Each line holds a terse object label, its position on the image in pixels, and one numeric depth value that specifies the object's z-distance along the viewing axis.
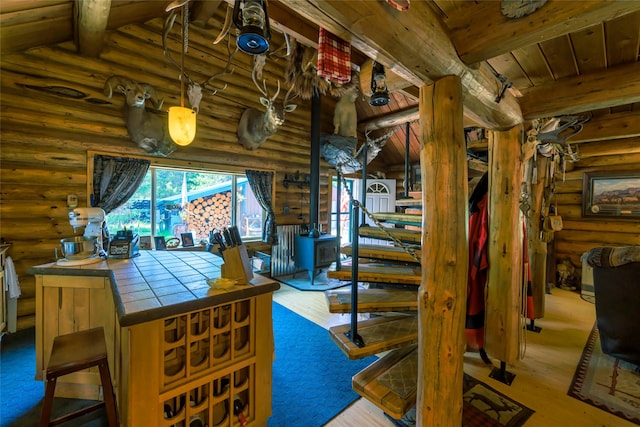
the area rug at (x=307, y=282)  4.79
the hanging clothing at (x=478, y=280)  2.58
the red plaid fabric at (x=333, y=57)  1.43
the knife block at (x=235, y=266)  1.66
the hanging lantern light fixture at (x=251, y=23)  1.38
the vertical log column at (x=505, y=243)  2.39
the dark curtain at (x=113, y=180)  3.40
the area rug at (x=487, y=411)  1.87
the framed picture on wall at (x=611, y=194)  4.57
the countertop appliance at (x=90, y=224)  2.10
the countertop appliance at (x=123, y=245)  2.30
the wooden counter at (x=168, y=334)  1.28
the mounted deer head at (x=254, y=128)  4.36
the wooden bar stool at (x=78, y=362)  1.43
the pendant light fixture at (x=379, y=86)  1.81
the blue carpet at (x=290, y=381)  1.88
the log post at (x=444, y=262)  1.50
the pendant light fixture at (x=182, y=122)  2.39
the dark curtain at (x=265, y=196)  4.89
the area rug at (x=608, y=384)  2.03
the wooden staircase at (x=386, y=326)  1.73
